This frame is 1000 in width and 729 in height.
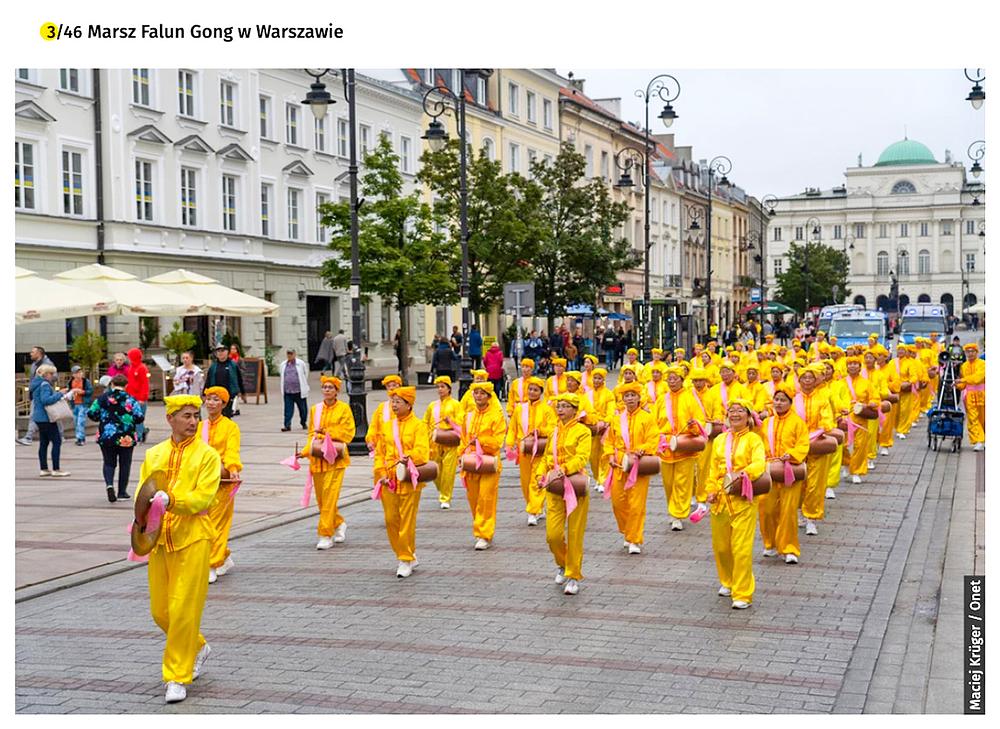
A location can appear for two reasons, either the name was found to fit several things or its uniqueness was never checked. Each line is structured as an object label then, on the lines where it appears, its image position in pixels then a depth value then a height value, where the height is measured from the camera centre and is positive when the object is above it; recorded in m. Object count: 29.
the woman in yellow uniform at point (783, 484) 11.34 -1.51
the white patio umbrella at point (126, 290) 25.20 +0.89
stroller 20.84 -1.64
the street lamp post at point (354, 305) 19.46 +0.39
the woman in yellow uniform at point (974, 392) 20.92 -1.27
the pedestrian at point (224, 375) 24.36 -0.90
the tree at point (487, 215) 36.53 +3.41
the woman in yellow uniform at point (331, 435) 12.39 -1.12
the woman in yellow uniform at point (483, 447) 12.59 -1.29
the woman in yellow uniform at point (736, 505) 9.80 -1.49
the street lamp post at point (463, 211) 25.09 +2.52
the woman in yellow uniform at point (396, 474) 11.09 -1.34
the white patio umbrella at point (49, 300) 20.98 +0.59
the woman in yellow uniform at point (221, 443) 10.54 -0.99
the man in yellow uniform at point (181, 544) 7.56 -1.35
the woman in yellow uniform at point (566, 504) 10.35 -1.52
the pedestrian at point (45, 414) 17.27 -1.18
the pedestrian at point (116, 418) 14.57 -1.05
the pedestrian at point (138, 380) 21.31 -0.86
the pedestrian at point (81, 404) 20.64 -1.34
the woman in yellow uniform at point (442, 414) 13.18 -0.95
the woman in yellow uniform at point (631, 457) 11.96 -1.39
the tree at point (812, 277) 86.88 +3.30
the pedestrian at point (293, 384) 23.80 -1.10
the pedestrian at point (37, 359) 19.43 -0.42
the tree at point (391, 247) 32.50 +2.23
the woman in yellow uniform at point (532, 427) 13.29 -1.13
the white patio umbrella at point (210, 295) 27.93 +0.84
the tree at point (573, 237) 42.03 +3.09
